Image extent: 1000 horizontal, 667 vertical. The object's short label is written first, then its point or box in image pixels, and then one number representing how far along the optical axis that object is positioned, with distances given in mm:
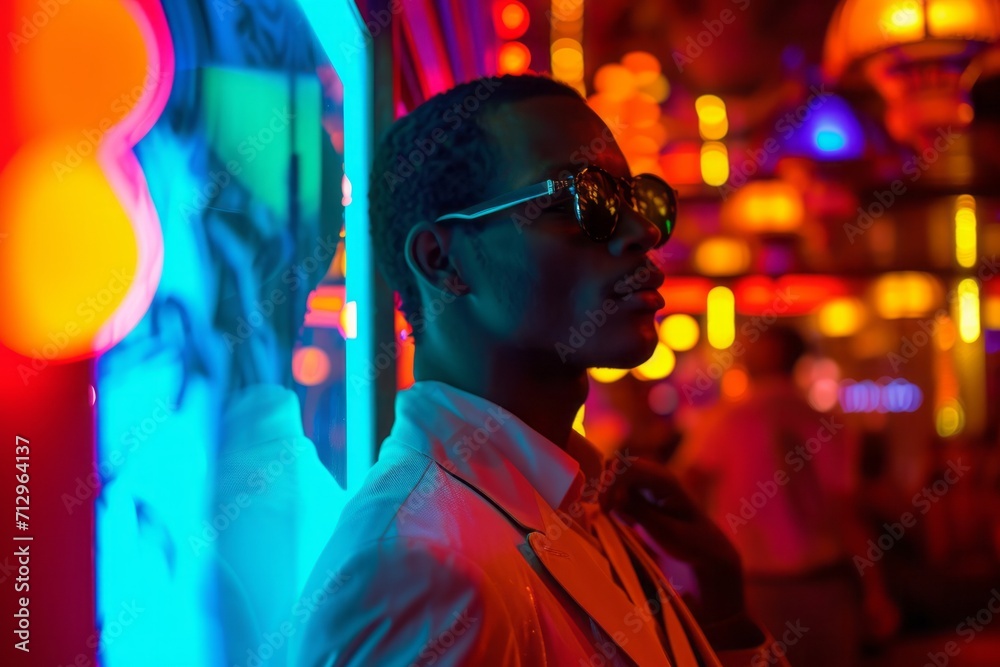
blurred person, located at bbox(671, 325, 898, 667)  3432
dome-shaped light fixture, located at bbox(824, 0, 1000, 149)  3080
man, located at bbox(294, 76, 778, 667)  959
